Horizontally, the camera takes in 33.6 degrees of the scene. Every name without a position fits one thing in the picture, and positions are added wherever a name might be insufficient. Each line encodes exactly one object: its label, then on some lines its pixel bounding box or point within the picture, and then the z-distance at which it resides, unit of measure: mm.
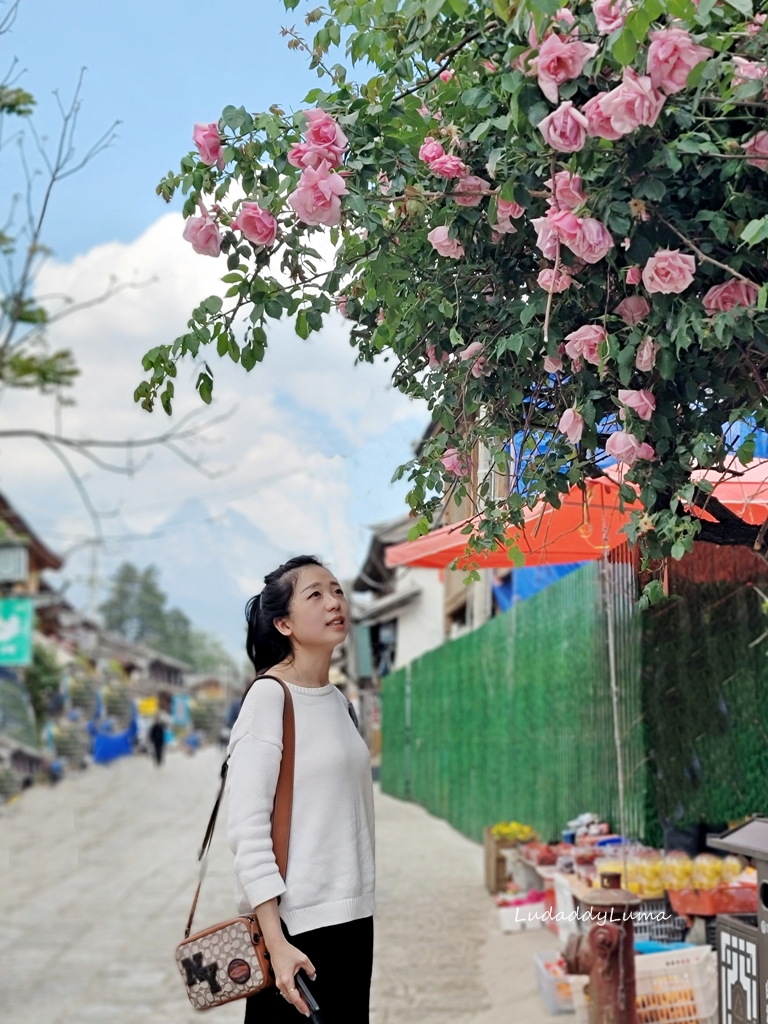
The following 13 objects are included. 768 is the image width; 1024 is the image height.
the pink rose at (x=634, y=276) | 2535
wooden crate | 10633
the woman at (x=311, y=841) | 2881
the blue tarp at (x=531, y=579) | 11938
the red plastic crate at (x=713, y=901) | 6176
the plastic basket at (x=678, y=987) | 5332
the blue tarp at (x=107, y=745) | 48875
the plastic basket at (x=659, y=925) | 6359
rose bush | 2307
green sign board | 20891
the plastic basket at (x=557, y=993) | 6367
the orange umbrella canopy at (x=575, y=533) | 4992
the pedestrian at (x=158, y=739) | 44781
